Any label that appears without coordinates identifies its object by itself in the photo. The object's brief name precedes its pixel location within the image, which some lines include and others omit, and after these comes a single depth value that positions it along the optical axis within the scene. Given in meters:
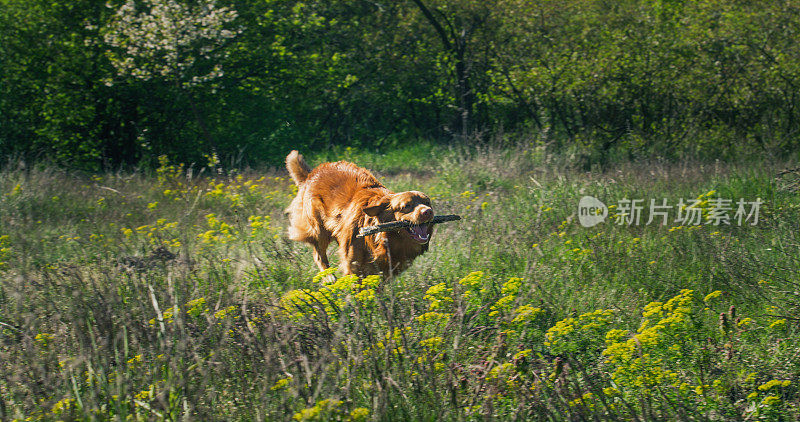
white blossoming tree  21.33
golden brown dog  8.66
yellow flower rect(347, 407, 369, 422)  5.03
